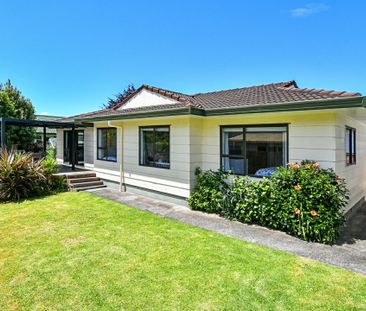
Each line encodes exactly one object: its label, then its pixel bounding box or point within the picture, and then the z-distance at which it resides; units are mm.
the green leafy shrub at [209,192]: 7047
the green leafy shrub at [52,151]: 18094
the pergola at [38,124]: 10539
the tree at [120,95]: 31941
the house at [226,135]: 5699
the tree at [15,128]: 18391
